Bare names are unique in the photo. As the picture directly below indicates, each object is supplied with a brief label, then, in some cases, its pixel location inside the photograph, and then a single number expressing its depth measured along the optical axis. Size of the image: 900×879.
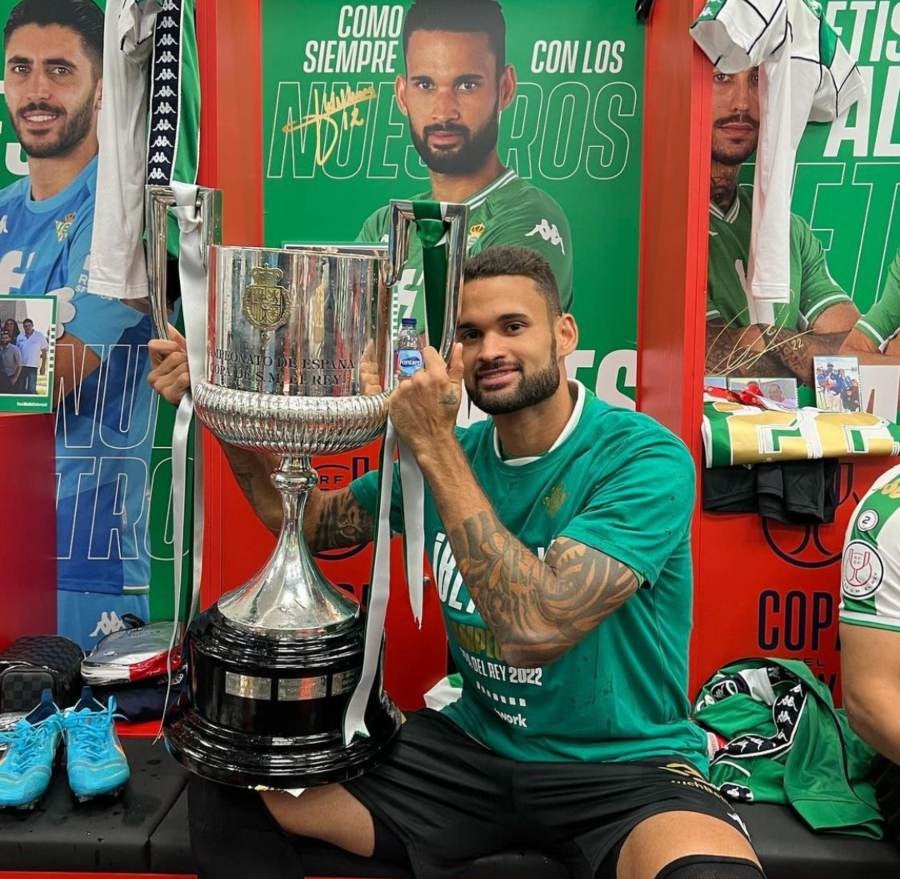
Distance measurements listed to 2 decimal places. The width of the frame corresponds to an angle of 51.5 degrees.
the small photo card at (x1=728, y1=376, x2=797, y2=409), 2.35
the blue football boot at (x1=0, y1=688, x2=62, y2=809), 1.52
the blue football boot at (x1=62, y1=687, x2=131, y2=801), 1.56
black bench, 1.43
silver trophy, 1.23
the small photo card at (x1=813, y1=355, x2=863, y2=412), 2.35
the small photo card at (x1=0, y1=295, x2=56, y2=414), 2.48
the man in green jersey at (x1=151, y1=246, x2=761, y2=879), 1.26
